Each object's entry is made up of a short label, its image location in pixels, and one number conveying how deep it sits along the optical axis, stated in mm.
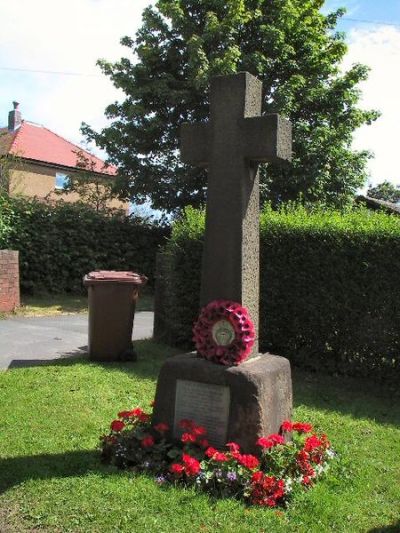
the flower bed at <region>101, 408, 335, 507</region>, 3691
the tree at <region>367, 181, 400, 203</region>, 57406
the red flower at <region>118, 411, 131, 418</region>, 4519
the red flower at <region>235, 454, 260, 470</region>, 3734
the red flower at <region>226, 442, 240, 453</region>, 3893
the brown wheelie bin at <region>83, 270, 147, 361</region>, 7922
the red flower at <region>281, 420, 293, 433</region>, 4289
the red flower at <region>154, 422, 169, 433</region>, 4246
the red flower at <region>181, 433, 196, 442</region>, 3971
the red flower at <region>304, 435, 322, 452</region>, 4133
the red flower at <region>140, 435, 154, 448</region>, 4121
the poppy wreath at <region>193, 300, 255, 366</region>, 4168
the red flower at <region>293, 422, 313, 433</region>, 4352
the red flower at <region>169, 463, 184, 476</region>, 3758
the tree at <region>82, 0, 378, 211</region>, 15953
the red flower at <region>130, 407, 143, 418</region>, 4552
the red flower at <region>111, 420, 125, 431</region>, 4234
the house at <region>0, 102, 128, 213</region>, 31500
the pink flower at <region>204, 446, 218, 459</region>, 3848
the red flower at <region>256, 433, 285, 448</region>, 3906
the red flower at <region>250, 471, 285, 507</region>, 3590
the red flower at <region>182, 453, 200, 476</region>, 3740
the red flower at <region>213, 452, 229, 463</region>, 3812
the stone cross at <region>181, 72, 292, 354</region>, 4301
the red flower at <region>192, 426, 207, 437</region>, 4039
